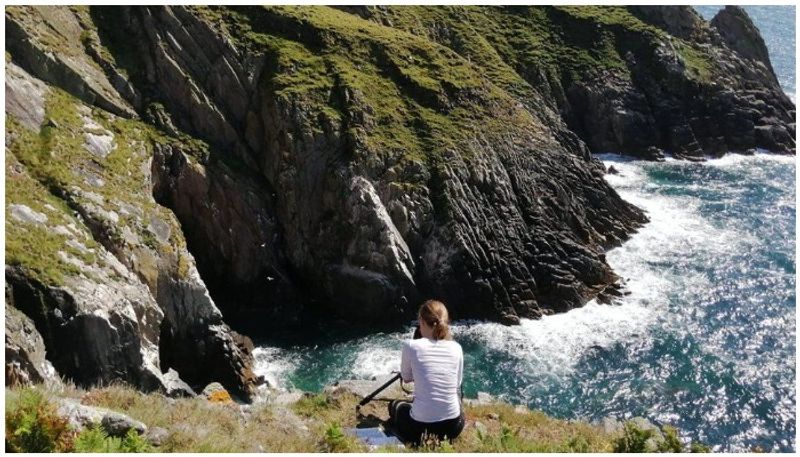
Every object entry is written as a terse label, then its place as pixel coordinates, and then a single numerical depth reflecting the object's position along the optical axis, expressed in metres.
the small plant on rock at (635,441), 12.77
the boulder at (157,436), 10.77
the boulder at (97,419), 10.43
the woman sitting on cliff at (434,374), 10.58
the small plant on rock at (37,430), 9.60
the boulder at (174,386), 24.15
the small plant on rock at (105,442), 9.44
